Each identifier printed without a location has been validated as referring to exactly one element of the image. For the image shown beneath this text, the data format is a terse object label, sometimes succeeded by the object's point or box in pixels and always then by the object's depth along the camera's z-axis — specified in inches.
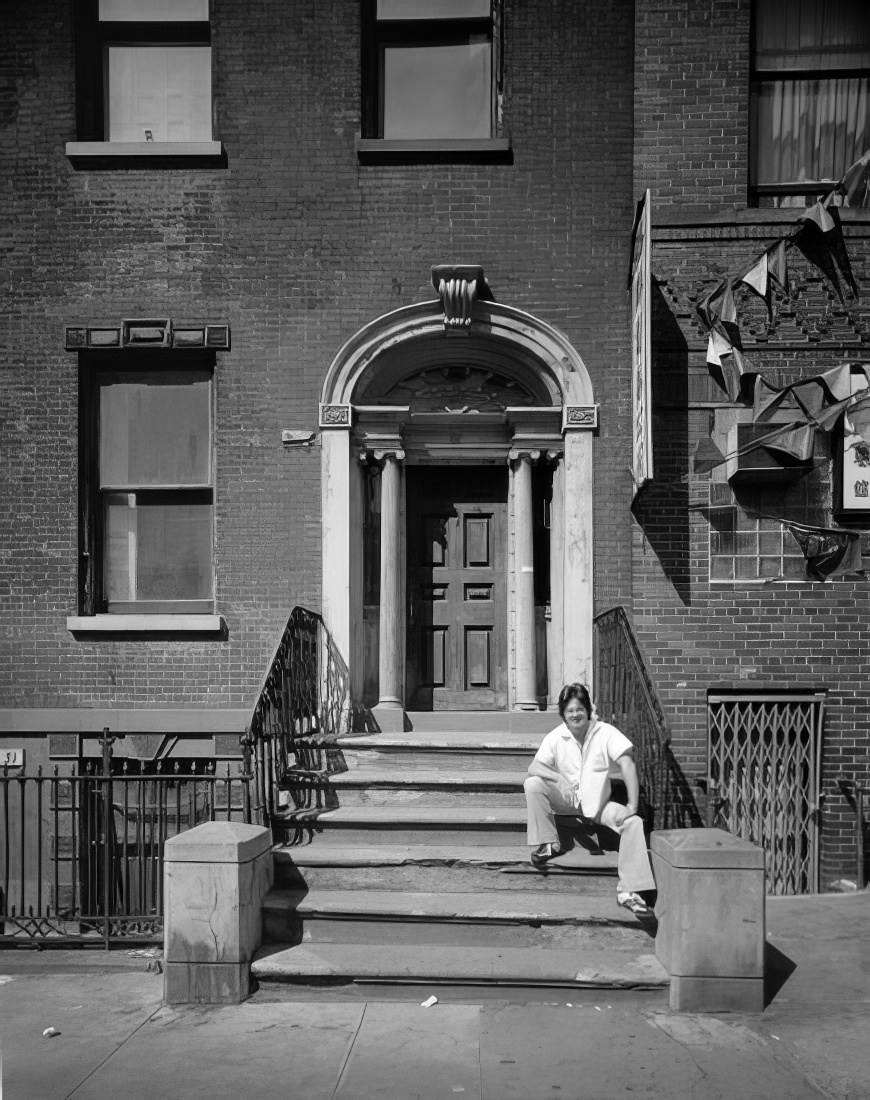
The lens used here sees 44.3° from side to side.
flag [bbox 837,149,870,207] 352.5
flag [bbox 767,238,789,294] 345.4
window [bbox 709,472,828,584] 348.8
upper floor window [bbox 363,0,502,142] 369.4
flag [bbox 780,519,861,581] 346.0
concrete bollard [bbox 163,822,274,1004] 235.8
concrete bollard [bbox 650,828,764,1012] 228.5
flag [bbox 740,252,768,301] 344.2
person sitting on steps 252.2
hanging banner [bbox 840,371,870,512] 344.2
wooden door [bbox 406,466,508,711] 374.9
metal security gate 340.8
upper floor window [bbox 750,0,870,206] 362.0
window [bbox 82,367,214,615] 370.0
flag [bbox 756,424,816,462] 346.9
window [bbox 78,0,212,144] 371.9
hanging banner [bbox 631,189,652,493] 310.3
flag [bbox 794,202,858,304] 344.8
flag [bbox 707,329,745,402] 345.1
